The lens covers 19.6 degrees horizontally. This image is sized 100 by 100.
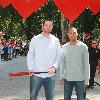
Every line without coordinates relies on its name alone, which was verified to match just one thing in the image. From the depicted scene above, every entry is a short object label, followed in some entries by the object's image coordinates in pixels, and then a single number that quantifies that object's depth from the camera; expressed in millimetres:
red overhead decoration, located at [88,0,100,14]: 4459
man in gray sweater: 4968
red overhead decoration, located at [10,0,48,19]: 4411
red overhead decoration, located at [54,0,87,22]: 4411
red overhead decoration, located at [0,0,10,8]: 4414
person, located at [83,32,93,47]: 9078
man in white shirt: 4581
